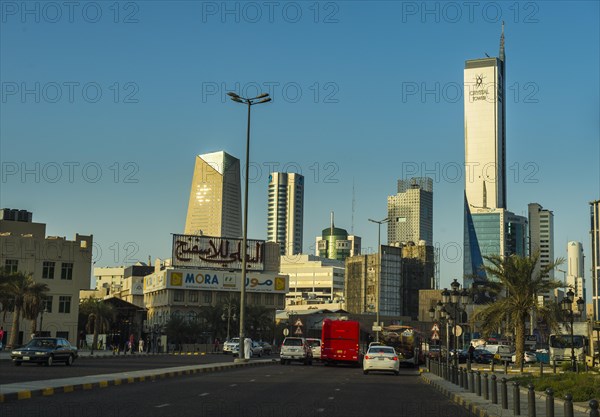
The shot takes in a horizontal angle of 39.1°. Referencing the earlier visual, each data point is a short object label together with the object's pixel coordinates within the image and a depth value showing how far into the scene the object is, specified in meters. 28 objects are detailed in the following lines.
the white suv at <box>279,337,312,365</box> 53.41
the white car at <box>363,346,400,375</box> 40.75
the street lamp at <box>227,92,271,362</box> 45.63
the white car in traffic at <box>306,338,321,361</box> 58.81
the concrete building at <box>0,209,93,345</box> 88.12
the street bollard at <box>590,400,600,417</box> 10.59
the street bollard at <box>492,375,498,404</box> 20.83
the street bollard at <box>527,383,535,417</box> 15.17
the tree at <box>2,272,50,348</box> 68.06
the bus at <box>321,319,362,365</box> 53.47
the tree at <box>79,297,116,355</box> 87.50
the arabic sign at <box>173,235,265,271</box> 136.62
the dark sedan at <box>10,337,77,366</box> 39.03
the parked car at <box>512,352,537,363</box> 66.19
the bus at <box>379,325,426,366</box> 59.69
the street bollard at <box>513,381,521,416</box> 17.23
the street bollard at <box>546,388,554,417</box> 13.83
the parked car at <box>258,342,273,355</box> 86.42
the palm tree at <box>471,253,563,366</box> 44.47
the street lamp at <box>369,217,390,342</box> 82.31
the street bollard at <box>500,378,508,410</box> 19.02
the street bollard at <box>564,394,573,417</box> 12.25
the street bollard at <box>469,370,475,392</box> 25.96
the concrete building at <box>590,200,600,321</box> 179.50
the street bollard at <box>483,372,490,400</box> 22.66
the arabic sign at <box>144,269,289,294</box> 141.50
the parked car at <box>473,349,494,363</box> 66.94
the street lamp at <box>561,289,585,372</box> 43.66
